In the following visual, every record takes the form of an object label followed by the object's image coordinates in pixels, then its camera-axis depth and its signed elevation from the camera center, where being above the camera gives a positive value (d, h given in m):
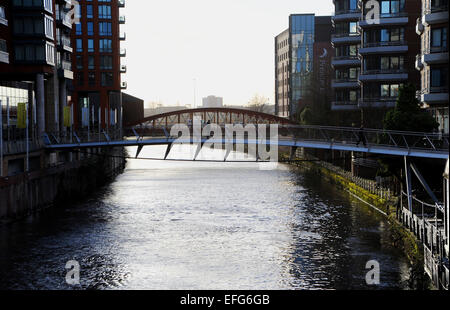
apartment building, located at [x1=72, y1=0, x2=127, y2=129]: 105.31 +10.56
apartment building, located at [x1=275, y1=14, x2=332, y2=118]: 144.38 +14.90
